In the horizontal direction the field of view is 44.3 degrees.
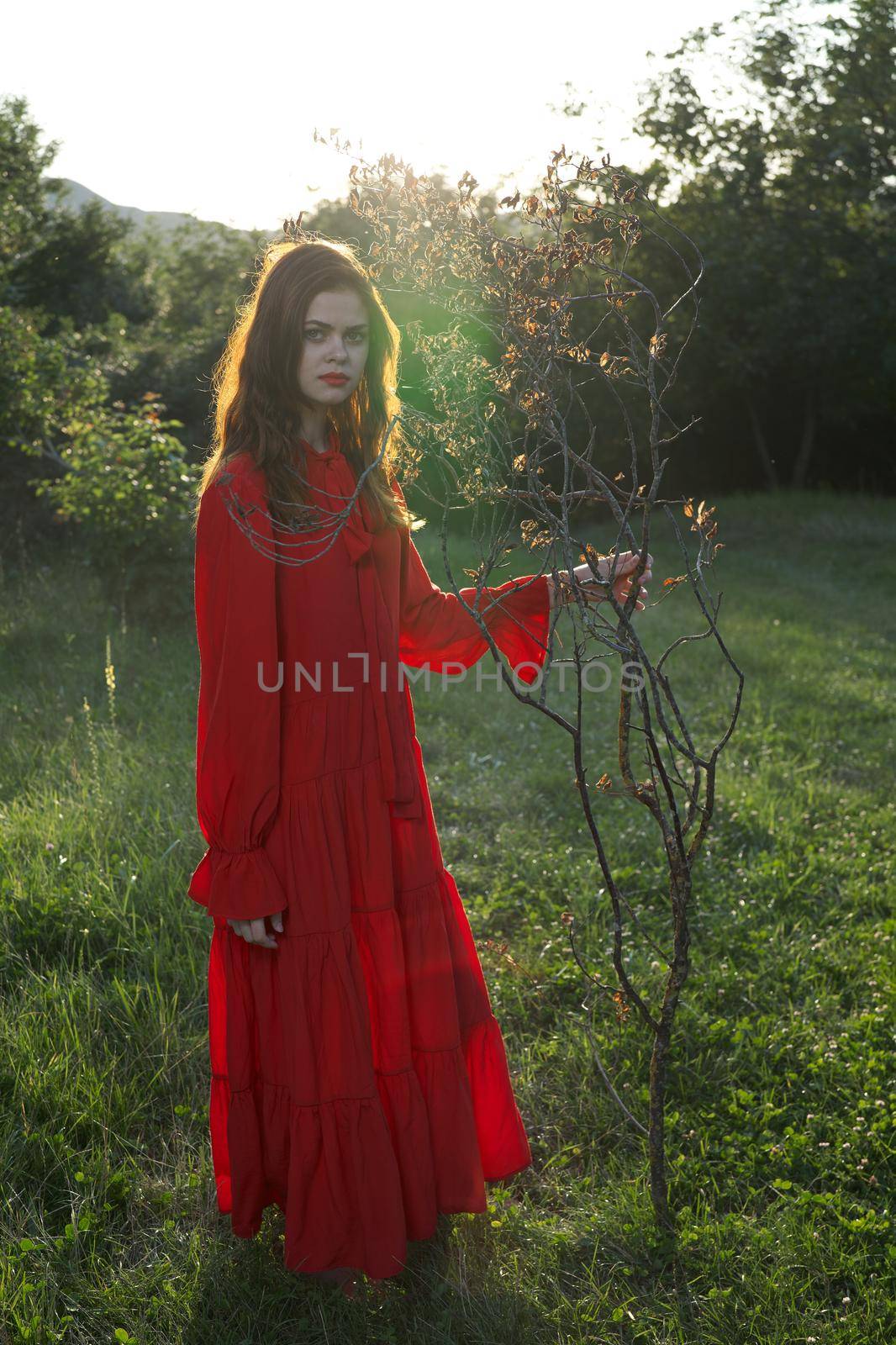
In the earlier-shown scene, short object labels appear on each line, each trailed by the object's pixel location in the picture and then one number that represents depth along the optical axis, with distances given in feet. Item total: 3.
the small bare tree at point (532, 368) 6.13
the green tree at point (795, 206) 48.16
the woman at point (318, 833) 6.85
